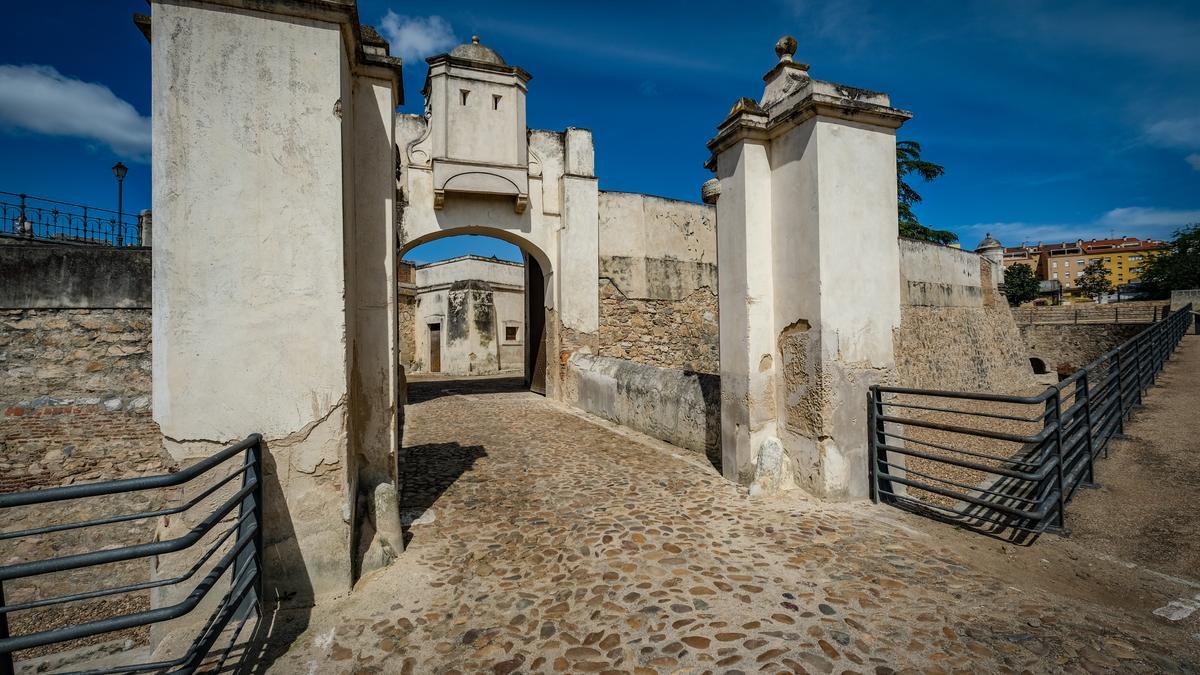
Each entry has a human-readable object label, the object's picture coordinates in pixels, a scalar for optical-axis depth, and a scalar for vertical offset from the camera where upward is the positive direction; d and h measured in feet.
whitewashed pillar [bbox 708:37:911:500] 14.32 +1.88
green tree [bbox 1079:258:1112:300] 159.99 +15.88
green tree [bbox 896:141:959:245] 72.49 +21.37
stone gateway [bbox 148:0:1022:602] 9.37 +1.48
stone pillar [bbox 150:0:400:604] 9.26 +1.64
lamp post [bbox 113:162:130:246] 46.16 +15.59
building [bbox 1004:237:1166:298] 236.84 +35.70
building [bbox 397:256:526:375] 65.82 +3.59
